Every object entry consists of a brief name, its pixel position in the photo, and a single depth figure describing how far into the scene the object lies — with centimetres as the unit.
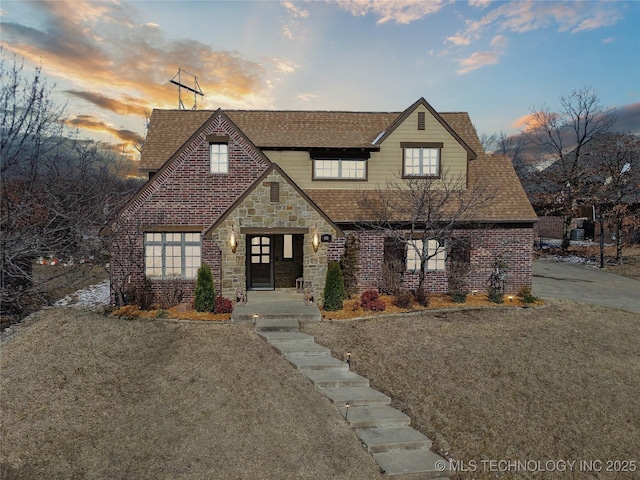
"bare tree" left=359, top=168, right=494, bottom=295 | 1563
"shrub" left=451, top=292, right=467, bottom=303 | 1505
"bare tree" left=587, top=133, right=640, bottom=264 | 2694
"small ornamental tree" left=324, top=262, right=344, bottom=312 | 1373
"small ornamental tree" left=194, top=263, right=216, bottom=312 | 1332
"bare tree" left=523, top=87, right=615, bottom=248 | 3259
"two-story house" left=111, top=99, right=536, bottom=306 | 1426
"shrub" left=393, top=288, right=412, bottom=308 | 1434
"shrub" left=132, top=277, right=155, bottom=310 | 1378
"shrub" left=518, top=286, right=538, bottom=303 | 1522
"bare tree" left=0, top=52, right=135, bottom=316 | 760
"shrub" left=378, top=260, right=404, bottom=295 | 1609
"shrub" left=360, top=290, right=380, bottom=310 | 1408
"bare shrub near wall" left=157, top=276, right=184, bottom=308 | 1491
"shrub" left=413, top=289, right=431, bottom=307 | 1477
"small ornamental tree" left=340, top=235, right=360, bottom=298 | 1564
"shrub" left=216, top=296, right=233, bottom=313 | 1326
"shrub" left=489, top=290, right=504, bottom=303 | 1522
